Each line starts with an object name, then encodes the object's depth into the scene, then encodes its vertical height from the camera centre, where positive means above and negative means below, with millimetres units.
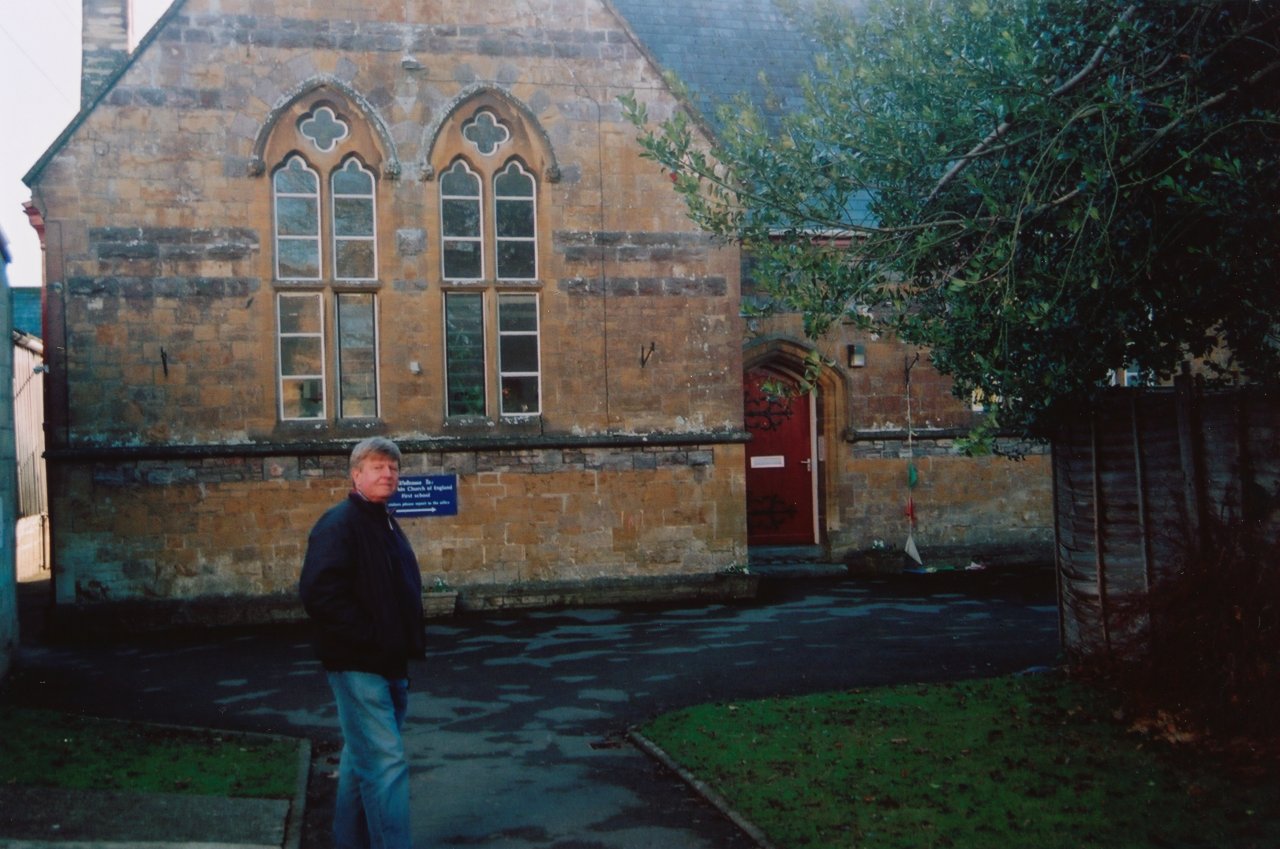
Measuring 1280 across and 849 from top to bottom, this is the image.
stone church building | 14766 +2078
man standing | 5488 -762
